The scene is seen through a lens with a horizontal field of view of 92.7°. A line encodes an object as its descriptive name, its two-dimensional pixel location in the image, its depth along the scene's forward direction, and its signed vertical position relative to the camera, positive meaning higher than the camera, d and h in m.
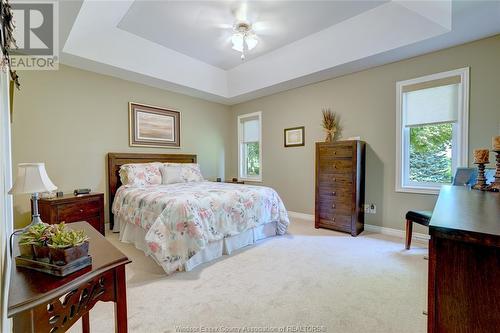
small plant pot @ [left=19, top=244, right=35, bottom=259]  0.94 -0.36
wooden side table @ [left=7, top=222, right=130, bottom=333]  0.74 -0.47
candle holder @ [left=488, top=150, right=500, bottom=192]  1.71 -0.17
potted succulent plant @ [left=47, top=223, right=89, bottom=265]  0.88 -0.32
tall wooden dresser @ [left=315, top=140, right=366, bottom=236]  3.40 -0.38
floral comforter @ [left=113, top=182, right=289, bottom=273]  2.32 -0.60
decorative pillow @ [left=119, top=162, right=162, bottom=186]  3.61 -0.21
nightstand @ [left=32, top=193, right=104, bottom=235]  2.85 -0.60
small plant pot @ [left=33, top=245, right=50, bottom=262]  0.92 -0.35
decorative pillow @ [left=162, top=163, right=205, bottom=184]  4.11 -0.20
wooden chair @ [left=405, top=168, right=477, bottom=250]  2.33 -0.59
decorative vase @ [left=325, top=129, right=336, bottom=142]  3.88 +0.42
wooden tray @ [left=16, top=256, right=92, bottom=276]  0.86 -0.39
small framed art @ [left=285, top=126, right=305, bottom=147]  4.43 +0.46
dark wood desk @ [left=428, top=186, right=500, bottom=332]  0.66 -0.34
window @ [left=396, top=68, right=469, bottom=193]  2.89 +0.40
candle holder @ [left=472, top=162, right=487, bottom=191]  1.81 -0.15
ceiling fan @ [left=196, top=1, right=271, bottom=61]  2.94 +1.86
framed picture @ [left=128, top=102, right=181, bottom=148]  4.08 +0.63
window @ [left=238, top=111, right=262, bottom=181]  5.20 +0.32
